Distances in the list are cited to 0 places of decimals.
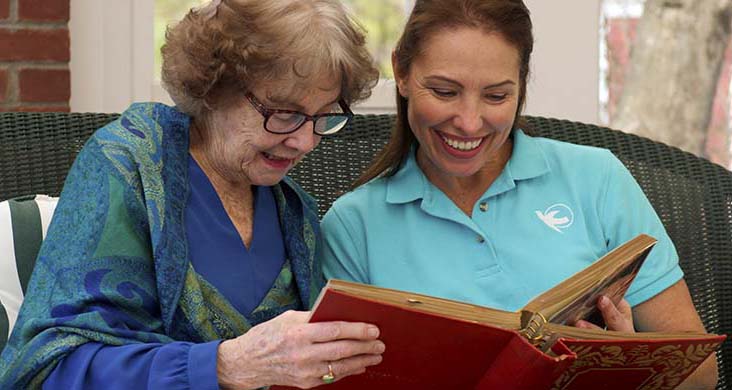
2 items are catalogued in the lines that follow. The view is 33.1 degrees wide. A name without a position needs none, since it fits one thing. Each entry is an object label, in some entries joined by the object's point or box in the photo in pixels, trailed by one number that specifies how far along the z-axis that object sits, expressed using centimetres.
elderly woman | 190
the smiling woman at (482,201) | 238
